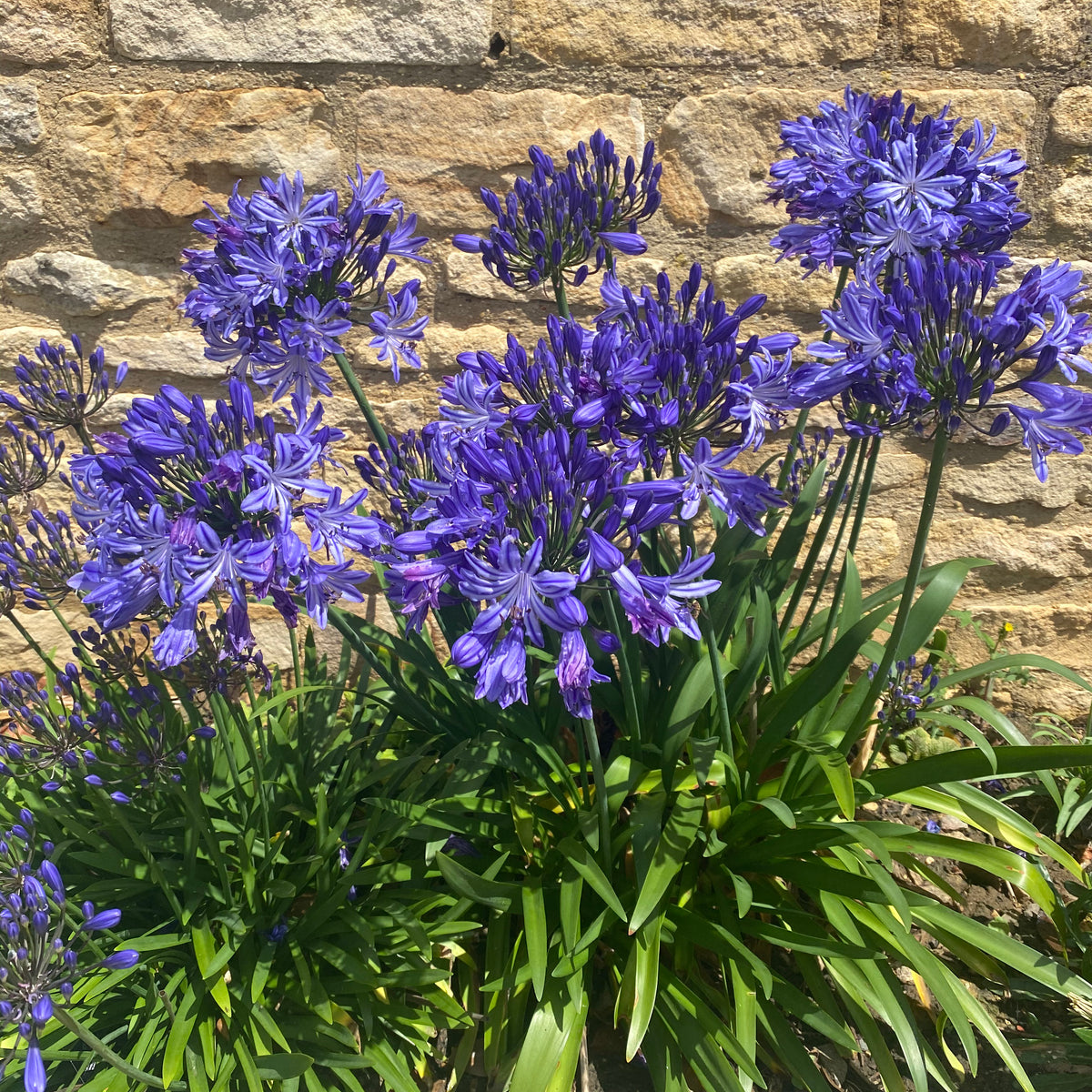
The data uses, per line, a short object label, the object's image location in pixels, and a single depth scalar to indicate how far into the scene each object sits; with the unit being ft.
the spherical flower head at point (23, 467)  2.72
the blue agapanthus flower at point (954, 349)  2.30
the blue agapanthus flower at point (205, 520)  2.29
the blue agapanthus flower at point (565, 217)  2.76
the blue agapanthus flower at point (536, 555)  2.20
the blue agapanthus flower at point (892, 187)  2.58
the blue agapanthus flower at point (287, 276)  2.60
